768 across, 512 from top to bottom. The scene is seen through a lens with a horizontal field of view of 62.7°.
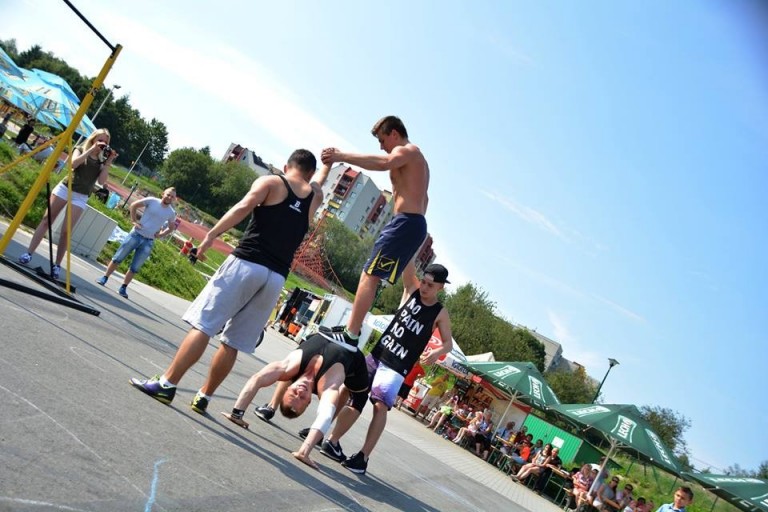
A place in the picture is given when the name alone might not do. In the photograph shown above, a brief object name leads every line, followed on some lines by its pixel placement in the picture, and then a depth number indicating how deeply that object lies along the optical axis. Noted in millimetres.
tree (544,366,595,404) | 70000
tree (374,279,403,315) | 77375
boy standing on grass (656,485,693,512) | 7465
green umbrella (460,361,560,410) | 19562
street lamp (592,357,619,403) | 37219
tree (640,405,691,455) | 60500
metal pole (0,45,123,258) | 6066
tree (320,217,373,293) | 97875
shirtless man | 5406
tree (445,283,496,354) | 68906
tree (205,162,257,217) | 103812
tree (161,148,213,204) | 101812
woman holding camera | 7949
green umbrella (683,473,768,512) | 14703
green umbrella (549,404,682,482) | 16500
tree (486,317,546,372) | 69500
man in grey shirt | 9953
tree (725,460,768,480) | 52619
